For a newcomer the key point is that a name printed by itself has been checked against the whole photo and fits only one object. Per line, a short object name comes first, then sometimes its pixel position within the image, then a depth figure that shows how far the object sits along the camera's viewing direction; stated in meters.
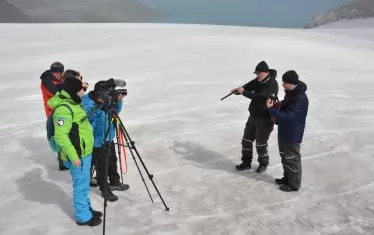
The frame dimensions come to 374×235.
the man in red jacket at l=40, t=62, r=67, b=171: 6.95
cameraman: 5.66
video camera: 5.48
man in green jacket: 4.91
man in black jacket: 6.65
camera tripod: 5.22
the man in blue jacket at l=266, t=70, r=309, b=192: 6.05
